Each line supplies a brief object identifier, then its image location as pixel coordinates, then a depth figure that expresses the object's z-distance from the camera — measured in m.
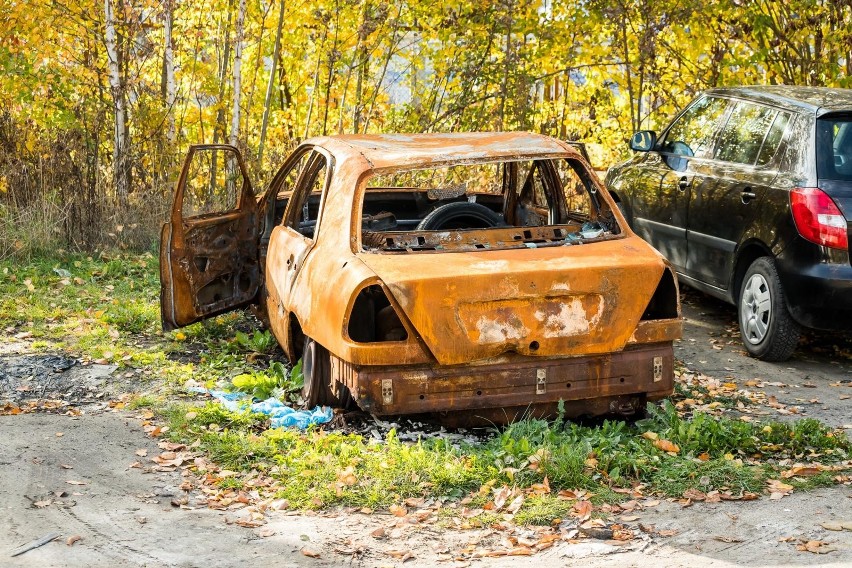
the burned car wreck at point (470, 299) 5.80
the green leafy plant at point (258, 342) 8.36
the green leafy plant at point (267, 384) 7.19
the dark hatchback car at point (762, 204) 7.67
